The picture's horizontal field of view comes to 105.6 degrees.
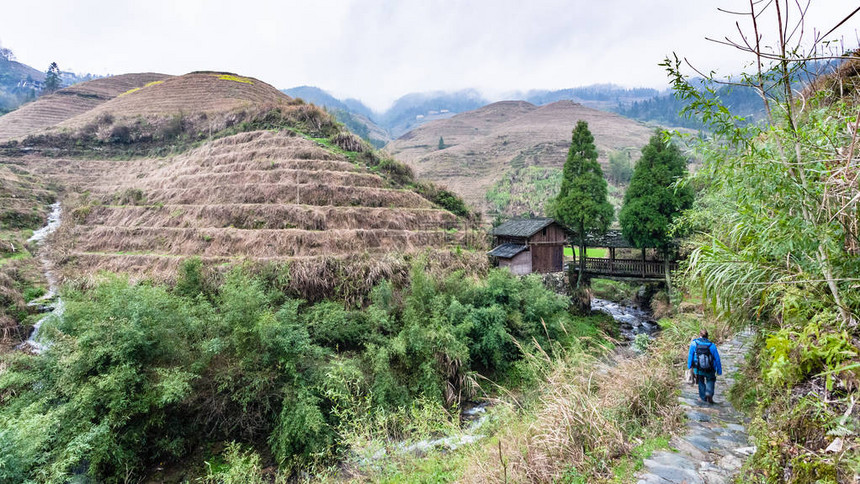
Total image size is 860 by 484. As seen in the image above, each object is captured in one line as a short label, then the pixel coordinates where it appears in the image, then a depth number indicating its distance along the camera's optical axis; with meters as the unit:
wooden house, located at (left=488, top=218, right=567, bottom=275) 16.22
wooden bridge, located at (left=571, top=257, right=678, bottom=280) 15.66
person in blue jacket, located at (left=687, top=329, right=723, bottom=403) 4.74
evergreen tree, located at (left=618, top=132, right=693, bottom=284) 14.20
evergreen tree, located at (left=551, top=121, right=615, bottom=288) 16.48
